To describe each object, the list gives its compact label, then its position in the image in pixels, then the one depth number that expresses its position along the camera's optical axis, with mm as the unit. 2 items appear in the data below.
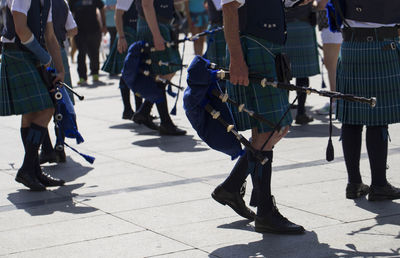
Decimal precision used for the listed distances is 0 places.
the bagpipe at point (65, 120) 6832
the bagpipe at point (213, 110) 4762
